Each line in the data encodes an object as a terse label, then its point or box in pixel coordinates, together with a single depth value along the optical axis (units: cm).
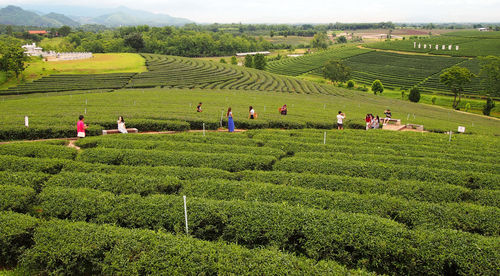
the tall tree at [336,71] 8519
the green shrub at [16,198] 870
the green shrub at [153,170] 1125
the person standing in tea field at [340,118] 2105
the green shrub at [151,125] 1955
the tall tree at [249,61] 10700
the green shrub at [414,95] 6366
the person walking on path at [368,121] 2211
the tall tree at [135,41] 11350
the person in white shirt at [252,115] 2202
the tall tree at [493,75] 5844
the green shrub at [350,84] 8179
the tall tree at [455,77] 5947
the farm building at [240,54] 14066
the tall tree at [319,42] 16538
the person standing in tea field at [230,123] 1901
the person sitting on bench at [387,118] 2441
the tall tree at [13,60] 5081
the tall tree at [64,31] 17250
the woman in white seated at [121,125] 1784
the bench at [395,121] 2560
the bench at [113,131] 1812
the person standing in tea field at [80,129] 1641
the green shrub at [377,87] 7231
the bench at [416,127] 2497
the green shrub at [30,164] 1118
